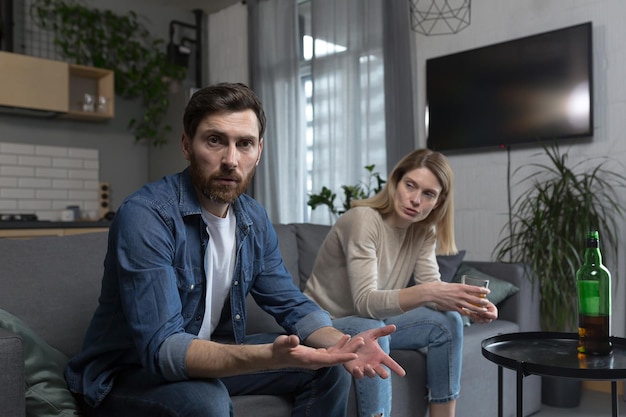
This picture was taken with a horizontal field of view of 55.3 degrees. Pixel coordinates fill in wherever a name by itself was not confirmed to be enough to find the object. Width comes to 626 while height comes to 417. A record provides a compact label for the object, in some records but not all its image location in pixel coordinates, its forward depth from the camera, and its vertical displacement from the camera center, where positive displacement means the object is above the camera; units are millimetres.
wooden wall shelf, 4254 +919
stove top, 4264 -72
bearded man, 1235 -243
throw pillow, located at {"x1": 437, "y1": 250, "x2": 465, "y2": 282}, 2742 -286
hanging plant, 4809 +1330
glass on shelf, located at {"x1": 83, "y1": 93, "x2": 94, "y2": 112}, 4809 +838
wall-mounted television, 3178 +640
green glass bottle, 1596 -278
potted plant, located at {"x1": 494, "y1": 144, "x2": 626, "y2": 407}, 2756 -116
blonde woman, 1898 -260
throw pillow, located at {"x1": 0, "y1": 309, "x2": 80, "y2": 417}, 1359 -406
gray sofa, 1191 -322
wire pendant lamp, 3744 +1209
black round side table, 1421 -414
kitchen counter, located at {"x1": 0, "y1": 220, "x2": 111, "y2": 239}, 3711 -136
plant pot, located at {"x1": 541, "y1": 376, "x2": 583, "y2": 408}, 2736 -876
